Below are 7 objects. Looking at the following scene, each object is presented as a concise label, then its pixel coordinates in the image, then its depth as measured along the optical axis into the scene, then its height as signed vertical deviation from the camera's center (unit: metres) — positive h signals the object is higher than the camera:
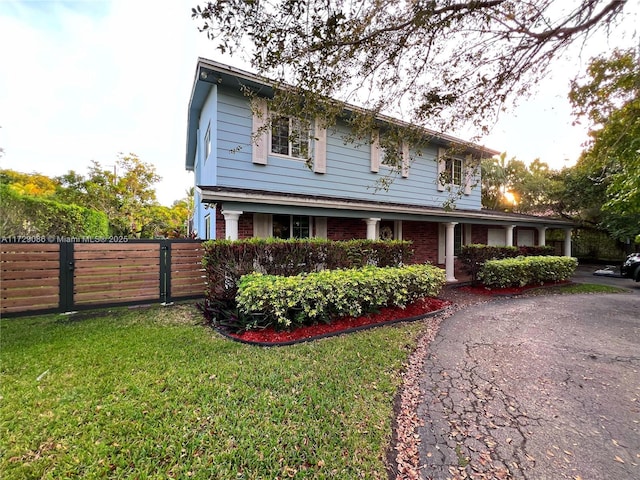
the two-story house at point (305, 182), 6.80 +1.96
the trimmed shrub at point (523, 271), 9.10 -0.92
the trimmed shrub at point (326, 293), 4.72 -0.95
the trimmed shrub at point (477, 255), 9.66 -0.37
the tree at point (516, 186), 22.33 +5.31
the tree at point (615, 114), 5.05 +2.83
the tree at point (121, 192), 15.90 +2.98
